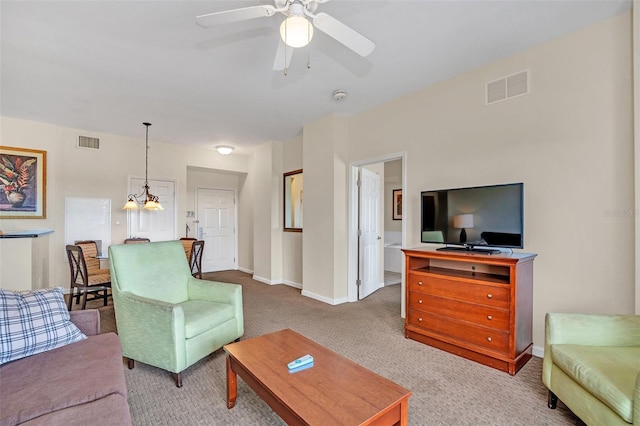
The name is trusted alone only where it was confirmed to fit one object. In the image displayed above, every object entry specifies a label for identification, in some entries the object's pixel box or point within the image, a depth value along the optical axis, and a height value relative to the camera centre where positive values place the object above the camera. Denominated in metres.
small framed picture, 7.14 +0.22
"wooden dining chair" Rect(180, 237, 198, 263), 4.83 -0.52
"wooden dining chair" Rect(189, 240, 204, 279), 4.71 -0.68
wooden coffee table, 1.27 -0.85
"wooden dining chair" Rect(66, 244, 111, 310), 3.70 -0.83
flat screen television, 2.48 -0.03
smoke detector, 3.53 +1.45
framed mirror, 5.73 +0.20
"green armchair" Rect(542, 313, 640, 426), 1.41 -0.81
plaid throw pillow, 1.55 -0.62
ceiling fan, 1.69 +1.13
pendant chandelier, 5.21 +0.33
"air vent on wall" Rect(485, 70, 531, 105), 2.69 +1.19
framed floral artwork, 4.33 +0.44
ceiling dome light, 5.74 +1.25
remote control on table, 1.62 -0.82
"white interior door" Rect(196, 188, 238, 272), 6.81 -0.33
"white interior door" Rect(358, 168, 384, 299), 4.52 -0.31
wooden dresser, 2.32 -0.79
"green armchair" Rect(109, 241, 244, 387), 2.14 -0.79
